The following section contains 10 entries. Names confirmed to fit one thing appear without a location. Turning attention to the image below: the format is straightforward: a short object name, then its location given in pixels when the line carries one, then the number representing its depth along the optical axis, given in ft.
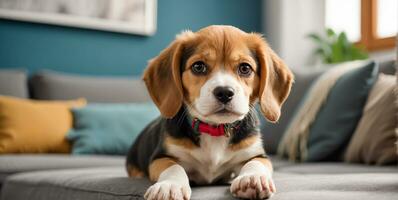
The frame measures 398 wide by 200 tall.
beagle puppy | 4.34
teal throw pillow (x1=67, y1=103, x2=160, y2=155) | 9.86
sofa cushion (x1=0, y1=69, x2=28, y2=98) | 10.64
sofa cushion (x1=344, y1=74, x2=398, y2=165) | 7.16
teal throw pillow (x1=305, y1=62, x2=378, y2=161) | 7.95
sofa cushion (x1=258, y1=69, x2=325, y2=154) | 9.55
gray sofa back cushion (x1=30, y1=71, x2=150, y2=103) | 11.27
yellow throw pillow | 9.45
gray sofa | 4.18
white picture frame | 12.53
